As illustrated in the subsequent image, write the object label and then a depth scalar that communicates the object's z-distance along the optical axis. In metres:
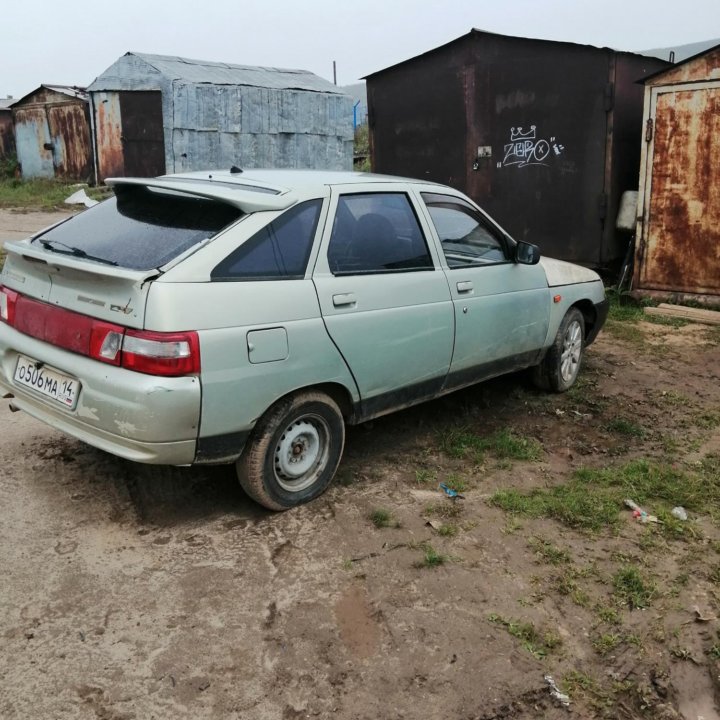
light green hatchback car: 3.10
